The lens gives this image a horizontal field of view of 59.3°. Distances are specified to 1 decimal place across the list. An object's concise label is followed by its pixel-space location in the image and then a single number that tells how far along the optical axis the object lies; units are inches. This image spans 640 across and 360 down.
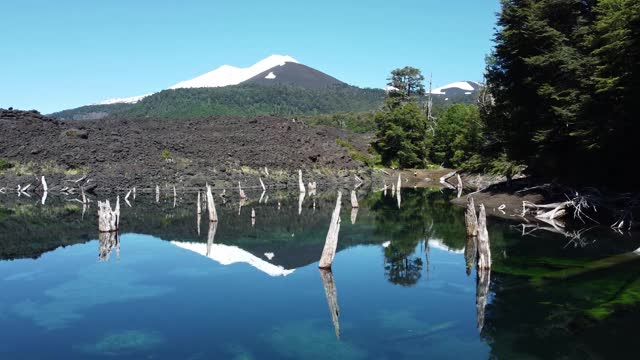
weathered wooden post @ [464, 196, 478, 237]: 1184.2
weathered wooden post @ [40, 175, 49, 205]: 2615.7
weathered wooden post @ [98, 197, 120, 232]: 1287.4
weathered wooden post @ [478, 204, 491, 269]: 821.2
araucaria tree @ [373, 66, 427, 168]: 3459.6
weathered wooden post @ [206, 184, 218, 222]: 1488.7
